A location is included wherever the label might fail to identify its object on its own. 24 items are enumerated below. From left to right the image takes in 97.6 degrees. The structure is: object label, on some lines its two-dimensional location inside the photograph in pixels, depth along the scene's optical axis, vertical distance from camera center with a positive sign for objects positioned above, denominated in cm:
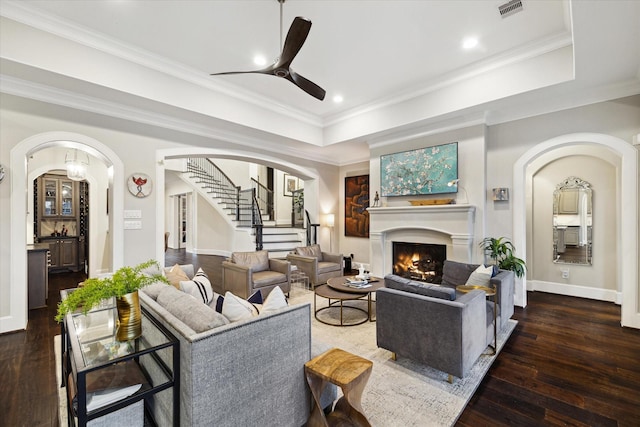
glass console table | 139 -89
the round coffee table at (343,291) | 352 -101
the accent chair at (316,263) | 522 -97
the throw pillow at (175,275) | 301 -69
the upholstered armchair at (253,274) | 428 -99
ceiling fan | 230 +151
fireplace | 474 -26
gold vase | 179 -66
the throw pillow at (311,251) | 572 -77
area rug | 199 -144
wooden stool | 159 -98
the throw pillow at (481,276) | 326 -74
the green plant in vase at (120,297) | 166 -50
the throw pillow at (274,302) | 183 -59
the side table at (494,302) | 288 -92
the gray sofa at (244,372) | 137 -86
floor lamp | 737 -16
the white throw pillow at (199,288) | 264 -73
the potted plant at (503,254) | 420 -64
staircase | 729 +26
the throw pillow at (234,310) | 178 -62
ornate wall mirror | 475 -14
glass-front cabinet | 683 +44
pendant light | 544 +104
